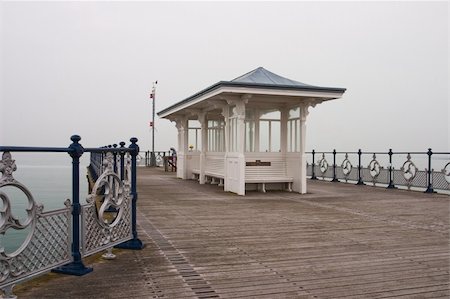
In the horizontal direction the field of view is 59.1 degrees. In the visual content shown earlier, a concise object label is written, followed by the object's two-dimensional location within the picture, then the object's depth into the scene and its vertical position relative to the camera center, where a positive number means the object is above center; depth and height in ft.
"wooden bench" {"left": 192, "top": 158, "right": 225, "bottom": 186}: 46.63 -3.21
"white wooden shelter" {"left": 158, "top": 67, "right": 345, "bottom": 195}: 38.73 +1.99
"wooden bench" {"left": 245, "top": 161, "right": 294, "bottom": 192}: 41.27 -3.10
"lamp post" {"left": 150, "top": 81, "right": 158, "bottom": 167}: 105.91 +3.20
